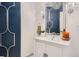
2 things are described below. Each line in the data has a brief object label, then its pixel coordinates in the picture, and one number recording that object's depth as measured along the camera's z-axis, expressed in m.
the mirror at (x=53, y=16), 1.03
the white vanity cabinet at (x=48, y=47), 1.01
